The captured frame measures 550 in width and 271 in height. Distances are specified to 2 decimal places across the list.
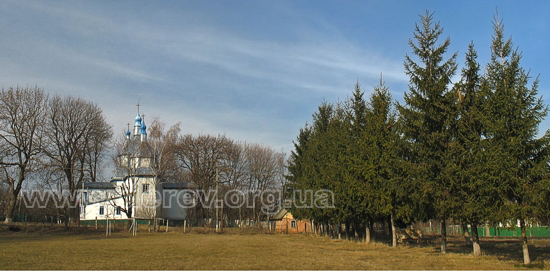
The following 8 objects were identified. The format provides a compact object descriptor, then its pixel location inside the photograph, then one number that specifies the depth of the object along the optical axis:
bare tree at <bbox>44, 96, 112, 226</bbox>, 50.19
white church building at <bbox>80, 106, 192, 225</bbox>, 49.61
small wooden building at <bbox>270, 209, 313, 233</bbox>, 65.56
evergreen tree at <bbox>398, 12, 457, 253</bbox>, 20.17
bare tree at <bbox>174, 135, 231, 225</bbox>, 64.81
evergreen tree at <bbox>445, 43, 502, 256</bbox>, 17.45
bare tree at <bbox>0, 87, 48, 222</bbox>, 44.84
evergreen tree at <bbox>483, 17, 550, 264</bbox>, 16.30
